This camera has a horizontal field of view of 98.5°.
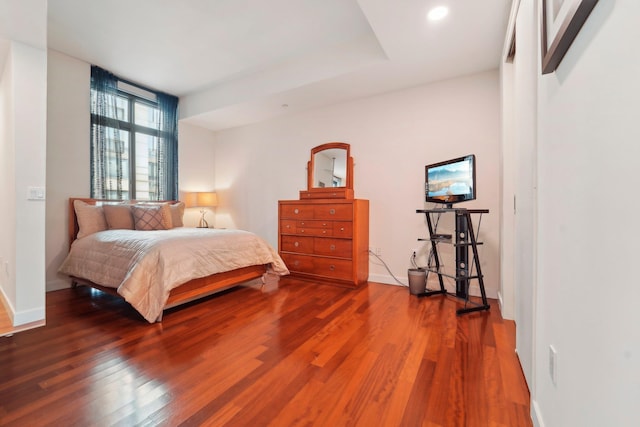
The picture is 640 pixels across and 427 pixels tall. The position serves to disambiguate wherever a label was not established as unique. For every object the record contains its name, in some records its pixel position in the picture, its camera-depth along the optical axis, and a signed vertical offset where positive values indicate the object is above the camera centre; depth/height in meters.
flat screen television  2.57 +0.33
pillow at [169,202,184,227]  4.00 -0.02
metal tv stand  2.50 -0.42
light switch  2.19 +0.15
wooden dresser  3.27 -0.33
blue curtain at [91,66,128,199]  3.58 +0.99
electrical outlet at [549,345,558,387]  0.97 -0.55
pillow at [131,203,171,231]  3.47 -0.06
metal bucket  2.97 -0.73
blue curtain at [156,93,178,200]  4.35 +1.05
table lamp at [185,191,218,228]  4.71 +0.22
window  3.62 +1.04
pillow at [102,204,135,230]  3.38 -0.06
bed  2.27 -0.42
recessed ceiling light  2.10 +1.56
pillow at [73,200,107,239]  3.23 -0.08
